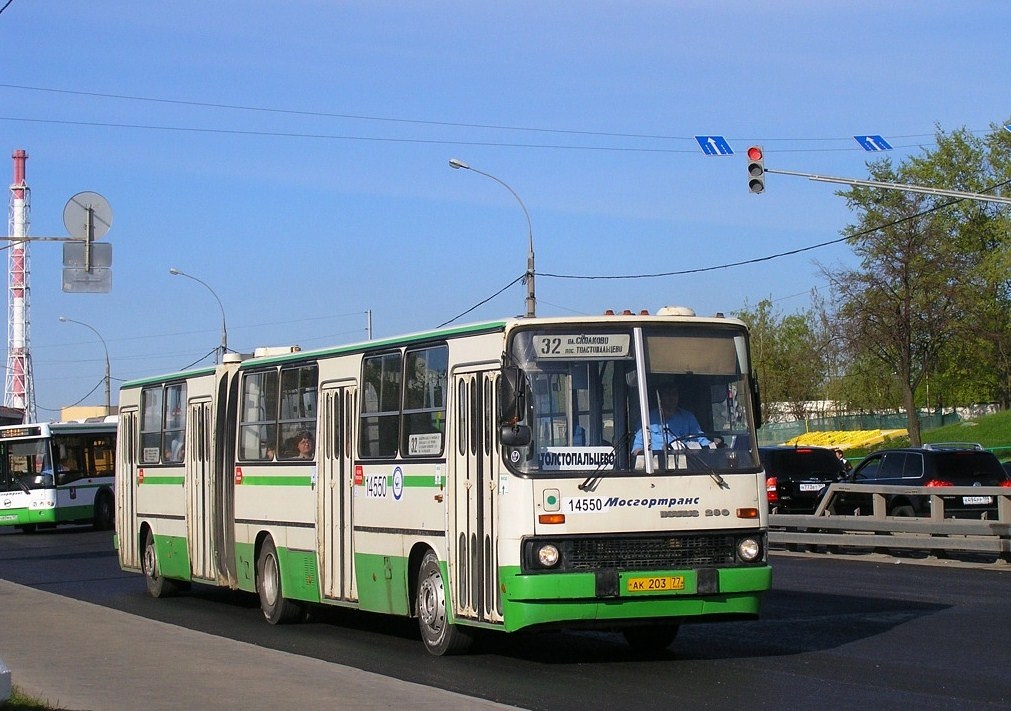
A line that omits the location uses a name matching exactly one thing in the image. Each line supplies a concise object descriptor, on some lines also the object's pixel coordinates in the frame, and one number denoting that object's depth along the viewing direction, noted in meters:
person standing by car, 30.95
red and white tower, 90.50
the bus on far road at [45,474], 40.22
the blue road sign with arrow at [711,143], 30.53
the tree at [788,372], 98.25
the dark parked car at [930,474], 25.64
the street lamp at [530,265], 37.28
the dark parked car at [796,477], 30.33
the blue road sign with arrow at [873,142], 28.95
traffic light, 29.89
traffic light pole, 29.59
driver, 11.91
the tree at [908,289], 70.94
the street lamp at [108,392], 72.81
